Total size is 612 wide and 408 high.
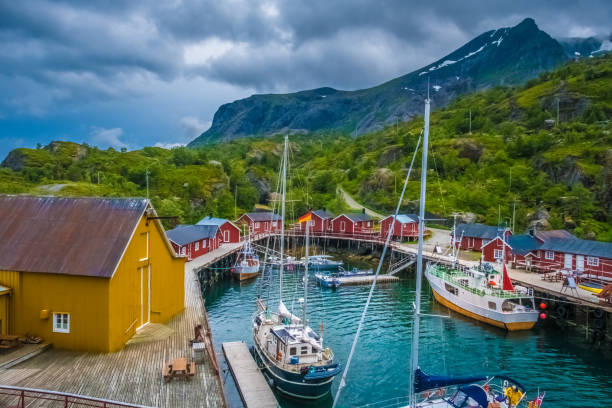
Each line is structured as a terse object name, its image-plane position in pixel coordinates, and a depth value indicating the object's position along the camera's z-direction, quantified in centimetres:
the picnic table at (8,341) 1588
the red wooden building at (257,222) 7350
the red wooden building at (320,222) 7612
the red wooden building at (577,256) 3841
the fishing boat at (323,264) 5544
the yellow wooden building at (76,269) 1653
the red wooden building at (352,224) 7269
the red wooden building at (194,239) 4666
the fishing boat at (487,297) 3108
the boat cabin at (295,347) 2030
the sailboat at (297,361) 1950
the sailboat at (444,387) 1507
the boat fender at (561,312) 3278
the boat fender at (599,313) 2983
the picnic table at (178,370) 1458
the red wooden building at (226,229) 6219
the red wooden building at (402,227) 6719
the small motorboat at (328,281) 4466
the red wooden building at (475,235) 5350
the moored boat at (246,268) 4791
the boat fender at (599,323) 2975
